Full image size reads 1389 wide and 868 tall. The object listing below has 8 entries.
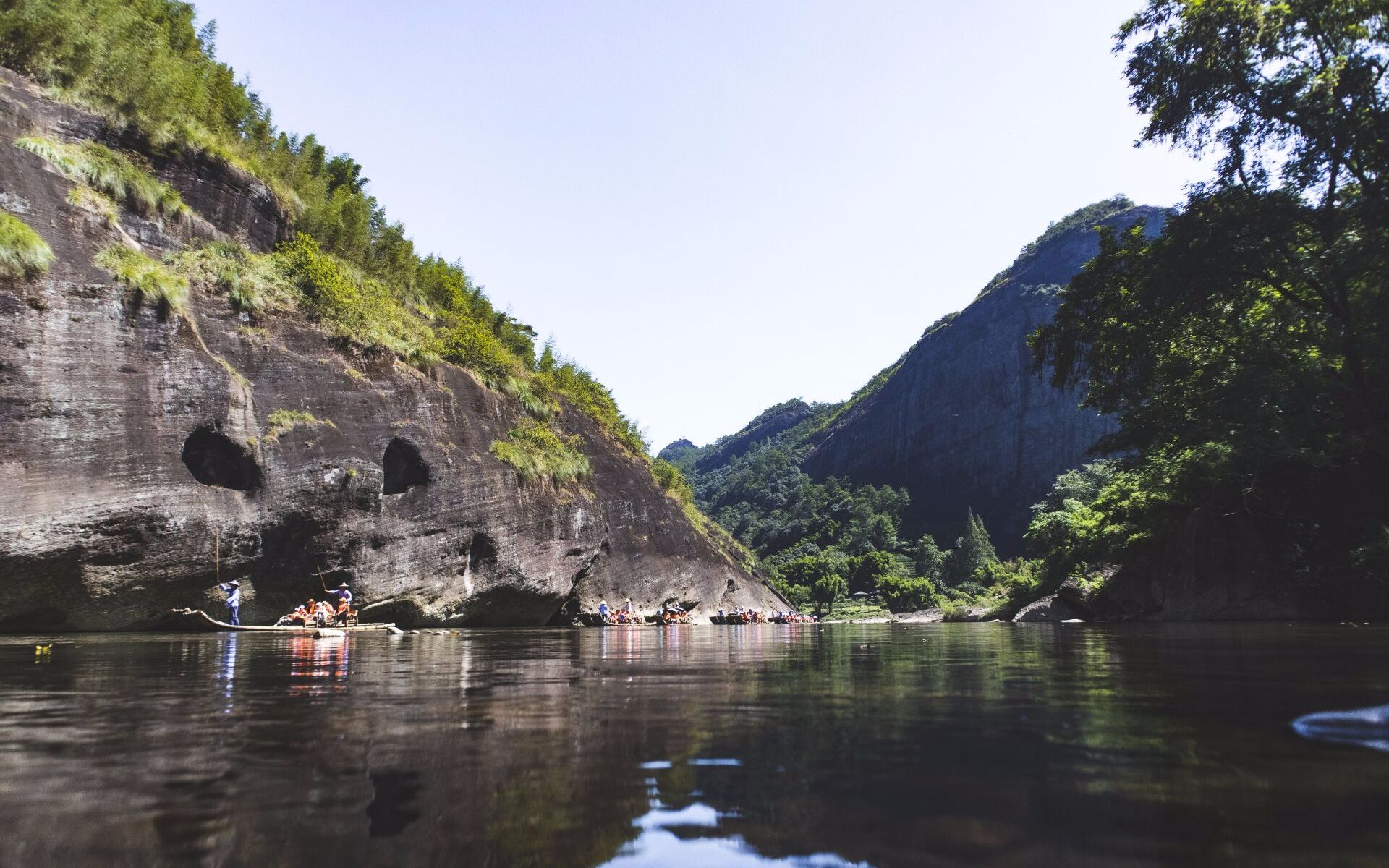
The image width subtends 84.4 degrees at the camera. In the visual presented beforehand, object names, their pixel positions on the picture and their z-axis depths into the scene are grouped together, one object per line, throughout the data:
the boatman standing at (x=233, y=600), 15.19
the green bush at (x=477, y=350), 25.09
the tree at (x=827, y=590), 102.50
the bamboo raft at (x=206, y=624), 14.60
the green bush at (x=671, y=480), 40.16
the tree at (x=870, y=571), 115.81
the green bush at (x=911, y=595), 98.81
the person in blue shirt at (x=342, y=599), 16.78
